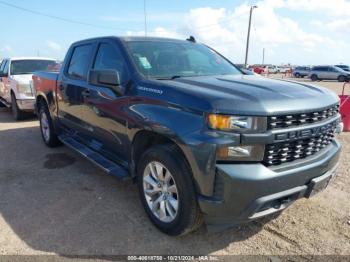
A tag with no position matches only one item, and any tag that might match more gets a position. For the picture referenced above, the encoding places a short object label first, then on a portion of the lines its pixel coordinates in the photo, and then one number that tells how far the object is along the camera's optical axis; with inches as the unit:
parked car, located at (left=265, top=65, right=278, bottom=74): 2273.4
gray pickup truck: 99.7
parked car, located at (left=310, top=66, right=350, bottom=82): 1379.2
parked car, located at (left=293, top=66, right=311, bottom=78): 1647.6
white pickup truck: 341.4
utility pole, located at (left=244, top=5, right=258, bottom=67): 1384.8
